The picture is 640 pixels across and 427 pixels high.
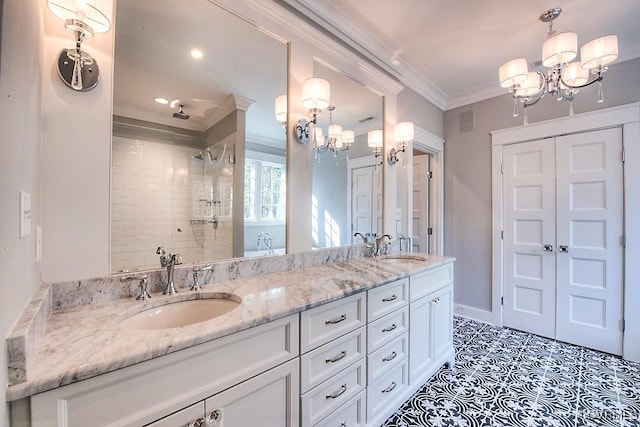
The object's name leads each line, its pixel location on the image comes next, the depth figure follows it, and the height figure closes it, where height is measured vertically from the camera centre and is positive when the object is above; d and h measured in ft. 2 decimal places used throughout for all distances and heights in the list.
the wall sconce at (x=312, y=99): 5.98 +2.52
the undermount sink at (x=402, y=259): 7.26 -1.26
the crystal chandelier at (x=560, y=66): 5.47 +3.19
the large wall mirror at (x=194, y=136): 4.15 +1.39
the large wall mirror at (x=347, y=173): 6.93 +1.16
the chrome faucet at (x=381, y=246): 8.10 -0.97
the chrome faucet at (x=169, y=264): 4.12 -0.76
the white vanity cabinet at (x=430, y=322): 6.19 -2.66
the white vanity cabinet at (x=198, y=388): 2.23 -1.69
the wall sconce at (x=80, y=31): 3.28 +2.23
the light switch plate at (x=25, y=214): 2.44 +0.00
